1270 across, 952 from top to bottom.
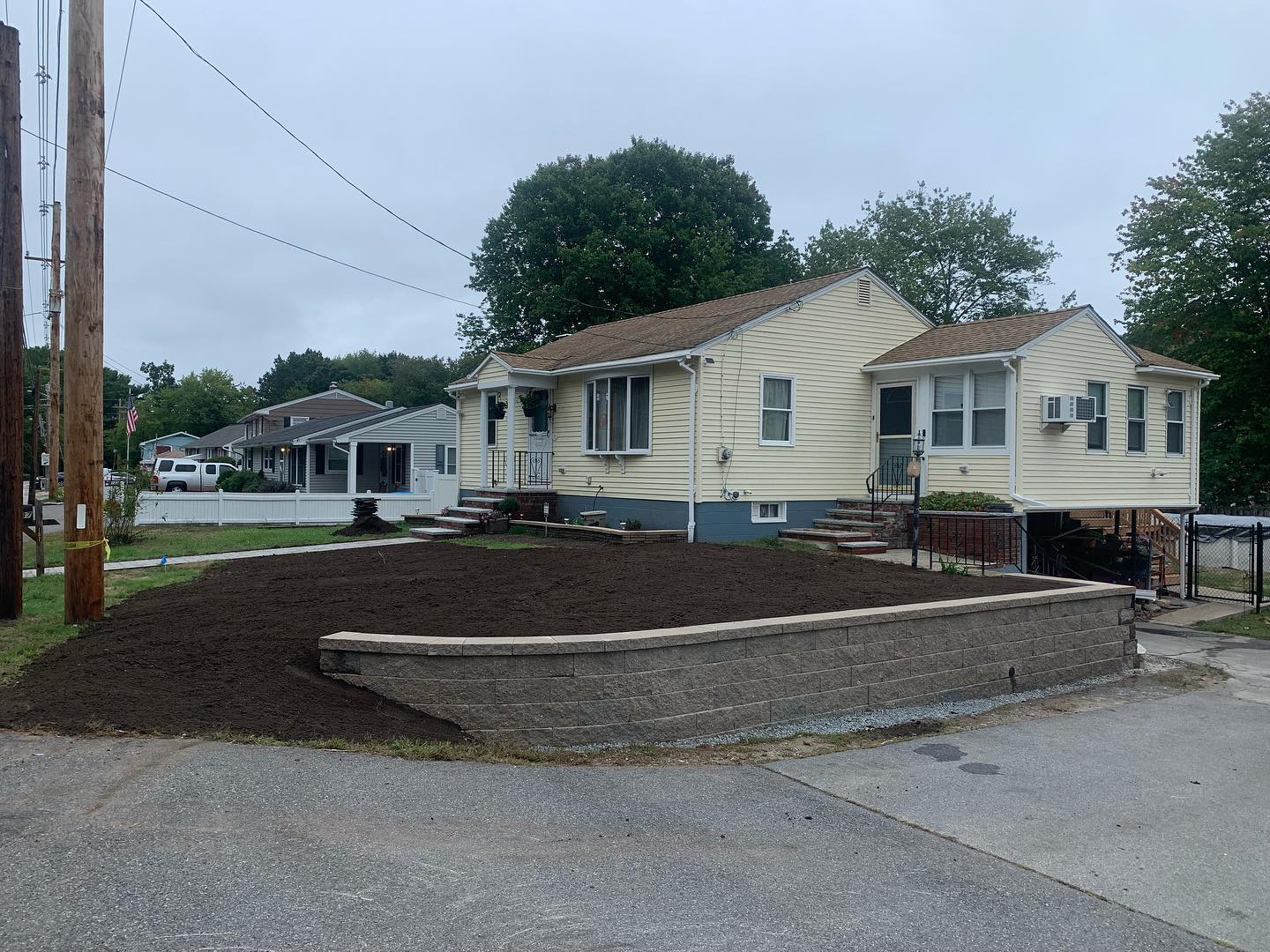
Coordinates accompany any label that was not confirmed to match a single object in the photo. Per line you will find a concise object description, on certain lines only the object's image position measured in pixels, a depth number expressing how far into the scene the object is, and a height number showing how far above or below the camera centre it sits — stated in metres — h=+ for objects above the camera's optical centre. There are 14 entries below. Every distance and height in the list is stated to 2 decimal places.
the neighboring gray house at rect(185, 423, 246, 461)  57.38 +1.50
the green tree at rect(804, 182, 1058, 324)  42.41 +9.58
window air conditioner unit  16.33 +1.14
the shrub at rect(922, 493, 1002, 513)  15.93 -0.44
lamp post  13.17 +0.06
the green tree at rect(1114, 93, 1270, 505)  28.05 +5.92
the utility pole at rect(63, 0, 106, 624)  8.21 +1.68
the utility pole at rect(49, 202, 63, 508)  19.34 +2.15
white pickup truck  42.12 -0.41
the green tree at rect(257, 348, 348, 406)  87.50 +8.55
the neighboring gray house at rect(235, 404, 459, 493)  35.69 +0.75
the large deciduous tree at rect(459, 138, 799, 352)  35.47 +8.49
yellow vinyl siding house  16.36 +1.12
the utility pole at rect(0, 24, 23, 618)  8.97 +1.09
